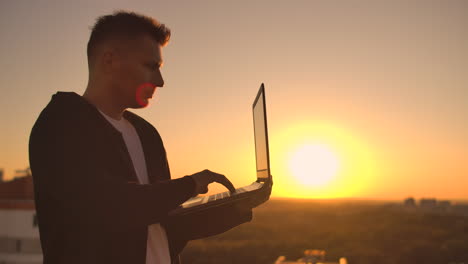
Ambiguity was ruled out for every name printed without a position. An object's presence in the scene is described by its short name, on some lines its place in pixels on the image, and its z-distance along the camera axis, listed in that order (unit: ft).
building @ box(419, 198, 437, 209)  240.81
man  3.99
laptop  4.49
